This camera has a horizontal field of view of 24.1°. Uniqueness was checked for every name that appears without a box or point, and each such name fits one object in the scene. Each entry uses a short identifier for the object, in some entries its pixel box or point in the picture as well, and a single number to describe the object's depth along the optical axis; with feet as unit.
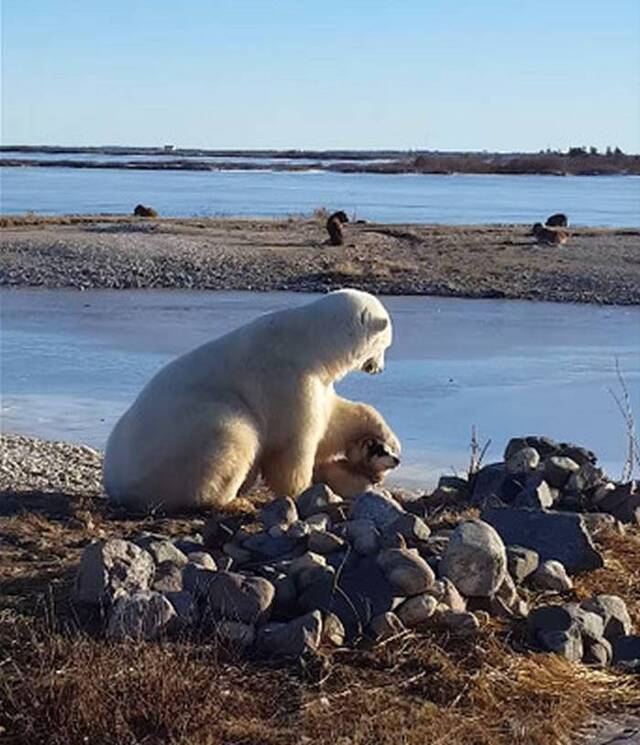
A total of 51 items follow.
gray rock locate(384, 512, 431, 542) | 20.77
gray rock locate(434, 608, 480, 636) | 18.13
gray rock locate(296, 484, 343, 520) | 24.48
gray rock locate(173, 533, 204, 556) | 21.61
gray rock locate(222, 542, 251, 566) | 20.72
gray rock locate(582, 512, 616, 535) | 23.88
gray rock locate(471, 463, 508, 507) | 26.20
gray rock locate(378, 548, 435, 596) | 18.61
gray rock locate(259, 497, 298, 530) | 23.21
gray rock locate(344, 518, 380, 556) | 20.04
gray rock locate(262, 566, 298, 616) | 18.51
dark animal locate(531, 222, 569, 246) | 117.67
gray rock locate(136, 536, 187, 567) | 19.83
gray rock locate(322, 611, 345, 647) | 17.74
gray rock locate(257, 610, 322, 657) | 17.39
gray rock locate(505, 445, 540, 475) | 27.35
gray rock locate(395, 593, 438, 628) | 18.22
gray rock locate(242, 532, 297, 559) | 20.90
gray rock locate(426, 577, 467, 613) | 18.69
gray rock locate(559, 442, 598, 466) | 29.05
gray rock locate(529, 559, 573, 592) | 20.85
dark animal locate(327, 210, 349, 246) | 115.85
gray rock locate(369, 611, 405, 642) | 17.87
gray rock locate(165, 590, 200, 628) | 17.58
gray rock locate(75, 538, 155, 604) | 18.25
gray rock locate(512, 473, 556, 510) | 24.81
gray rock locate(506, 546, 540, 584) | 20.62
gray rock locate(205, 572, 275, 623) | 17.94
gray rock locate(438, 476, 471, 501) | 27.58
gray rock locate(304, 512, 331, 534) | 21.44
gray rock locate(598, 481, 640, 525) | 25.49
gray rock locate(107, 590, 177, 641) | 17.22
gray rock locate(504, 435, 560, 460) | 29.73
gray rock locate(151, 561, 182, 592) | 18.53
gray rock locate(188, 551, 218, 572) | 19.70
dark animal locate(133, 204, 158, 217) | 143.54
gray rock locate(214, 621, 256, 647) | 17.56
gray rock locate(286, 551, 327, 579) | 19.11
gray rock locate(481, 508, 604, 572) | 21.81
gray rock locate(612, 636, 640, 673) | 18.63
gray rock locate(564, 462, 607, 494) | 26.71
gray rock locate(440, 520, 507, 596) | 19.31
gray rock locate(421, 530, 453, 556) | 20.21
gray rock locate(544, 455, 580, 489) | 26.99
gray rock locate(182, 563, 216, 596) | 18.22
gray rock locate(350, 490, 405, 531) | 22.39
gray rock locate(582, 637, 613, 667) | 18.62
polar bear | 27.53
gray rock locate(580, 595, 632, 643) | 19.48
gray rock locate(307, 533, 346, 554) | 20.49
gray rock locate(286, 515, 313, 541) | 21.12
